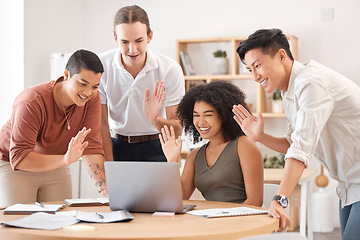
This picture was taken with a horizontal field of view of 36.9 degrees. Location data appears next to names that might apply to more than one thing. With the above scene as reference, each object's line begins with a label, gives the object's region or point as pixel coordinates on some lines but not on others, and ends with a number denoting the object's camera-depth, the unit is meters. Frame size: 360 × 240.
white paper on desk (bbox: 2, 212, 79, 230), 1.83
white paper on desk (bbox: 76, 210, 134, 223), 1.93
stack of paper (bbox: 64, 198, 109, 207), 2.34
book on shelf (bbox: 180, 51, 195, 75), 5.80
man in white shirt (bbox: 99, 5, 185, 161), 2.89
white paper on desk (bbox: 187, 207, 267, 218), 2.03
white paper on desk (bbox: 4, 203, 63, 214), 2.14
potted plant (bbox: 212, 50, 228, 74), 5.74
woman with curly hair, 2.50
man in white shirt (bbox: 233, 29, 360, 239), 1.98
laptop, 2.08
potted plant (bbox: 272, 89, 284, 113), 5.53
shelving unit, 5.53
